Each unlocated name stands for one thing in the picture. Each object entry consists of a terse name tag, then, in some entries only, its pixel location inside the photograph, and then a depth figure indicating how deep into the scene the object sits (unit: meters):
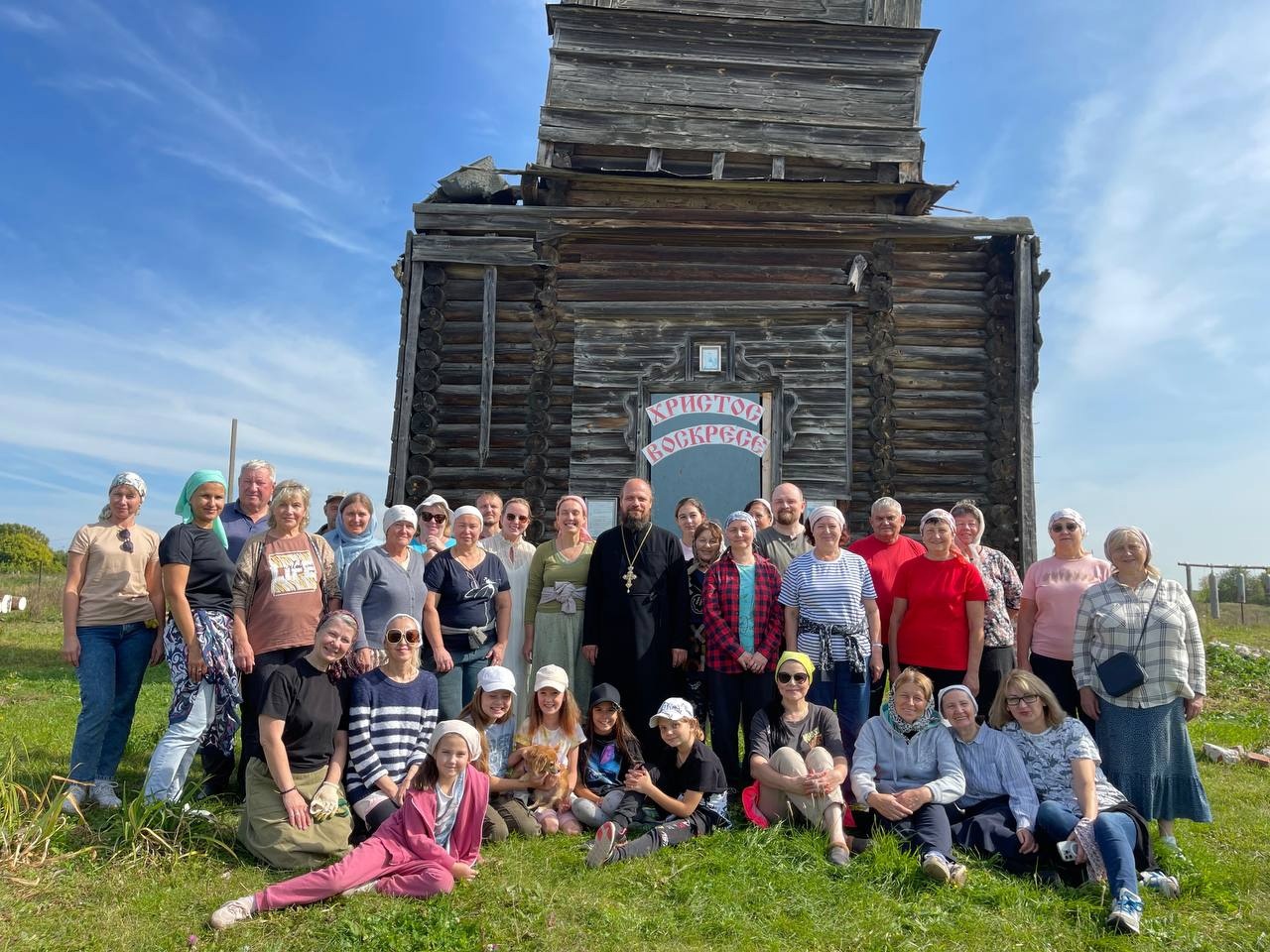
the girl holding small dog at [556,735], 4.91
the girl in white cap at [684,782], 4.74
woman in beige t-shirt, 5.05
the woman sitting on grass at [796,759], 4.68
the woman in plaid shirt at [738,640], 5.35
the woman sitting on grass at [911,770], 4.47
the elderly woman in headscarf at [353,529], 5.98
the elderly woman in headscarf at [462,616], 5.41
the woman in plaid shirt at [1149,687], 4.76
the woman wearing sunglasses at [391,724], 4.62
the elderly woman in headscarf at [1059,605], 5.39
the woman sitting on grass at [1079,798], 4.05
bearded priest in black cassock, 5.47
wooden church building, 10.09
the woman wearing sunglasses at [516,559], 5.94
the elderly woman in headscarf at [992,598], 5.64
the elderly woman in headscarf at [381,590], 5.12
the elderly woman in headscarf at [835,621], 5.30
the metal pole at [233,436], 26.61
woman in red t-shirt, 5.39
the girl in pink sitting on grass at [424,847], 3.77
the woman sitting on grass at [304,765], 4.28
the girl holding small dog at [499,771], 4.72
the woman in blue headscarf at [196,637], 4.75
